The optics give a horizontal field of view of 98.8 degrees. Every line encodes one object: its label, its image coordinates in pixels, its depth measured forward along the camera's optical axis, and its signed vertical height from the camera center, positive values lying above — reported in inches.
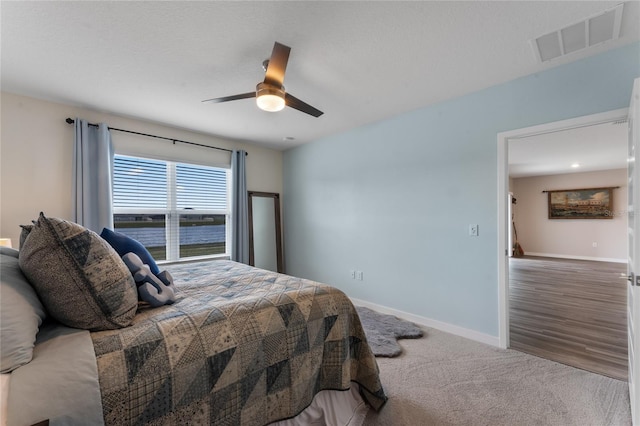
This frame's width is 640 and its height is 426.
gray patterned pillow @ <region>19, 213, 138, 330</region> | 43.0 -9.5
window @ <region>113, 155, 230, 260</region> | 137.0 +4.9
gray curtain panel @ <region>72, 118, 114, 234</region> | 117.2 +17.2
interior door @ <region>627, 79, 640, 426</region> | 56.7 -8.9
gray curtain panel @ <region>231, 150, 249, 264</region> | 168.2 +1.6
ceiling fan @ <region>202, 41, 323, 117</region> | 72.0 +36.3
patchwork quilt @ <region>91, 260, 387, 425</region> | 40.9 -25.4
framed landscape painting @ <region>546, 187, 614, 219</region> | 283.6 +9.1
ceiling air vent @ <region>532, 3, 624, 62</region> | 69.7 +48.9
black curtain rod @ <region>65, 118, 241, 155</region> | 118.1 +41.1
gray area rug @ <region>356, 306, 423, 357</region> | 100.5 -49.6
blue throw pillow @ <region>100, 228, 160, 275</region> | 67.7 -7.8
